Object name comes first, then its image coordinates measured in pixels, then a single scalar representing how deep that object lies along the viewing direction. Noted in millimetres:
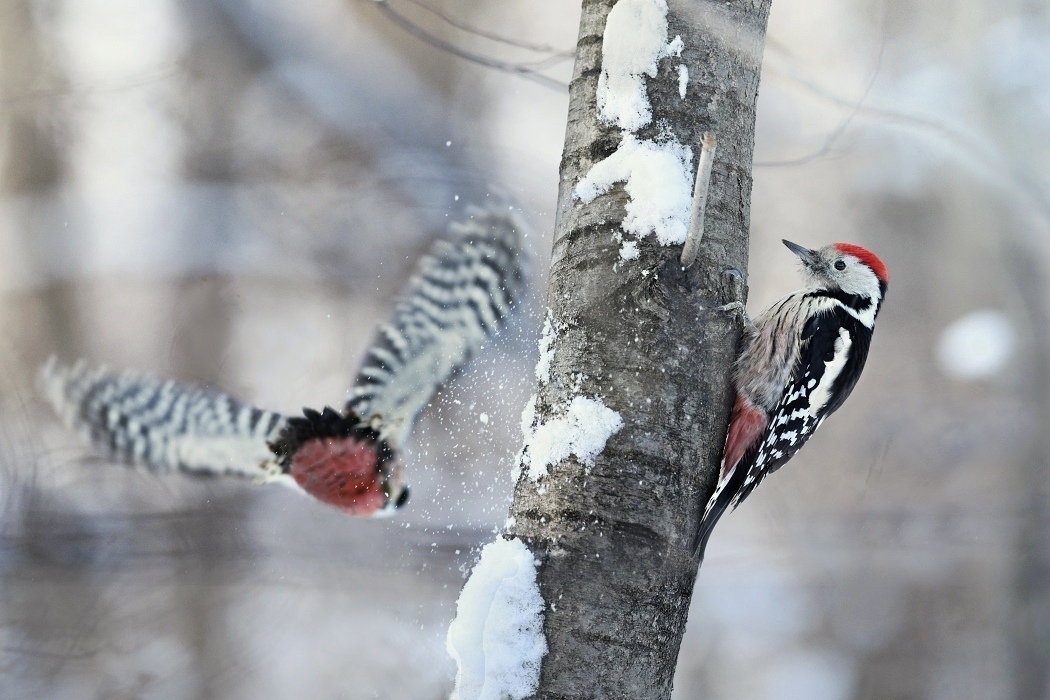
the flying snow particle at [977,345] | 5187
